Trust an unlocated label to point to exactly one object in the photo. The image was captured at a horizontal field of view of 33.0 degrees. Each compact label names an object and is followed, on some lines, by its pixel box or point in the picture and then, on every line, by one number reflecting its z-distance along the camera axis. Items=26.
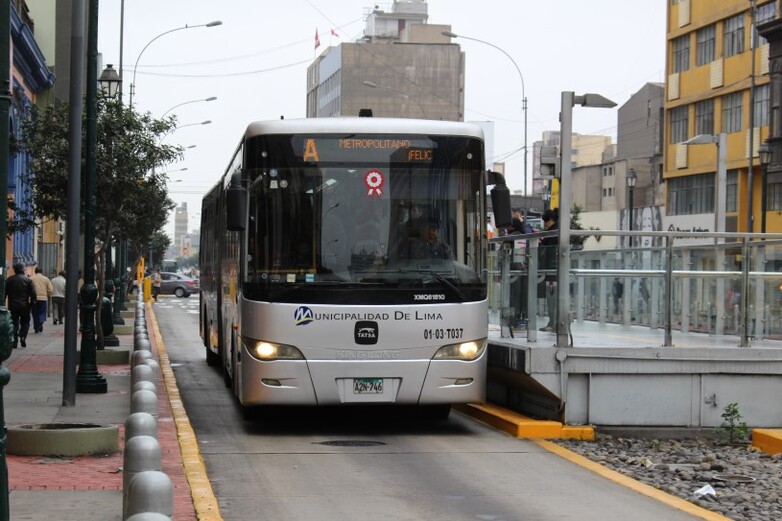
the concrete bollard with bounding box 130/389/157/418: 8.94
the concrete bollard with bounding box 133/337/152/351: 16.33
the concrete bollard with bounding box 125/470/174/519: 5.54
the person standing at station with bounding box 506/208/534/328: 15.88
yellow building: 56.31
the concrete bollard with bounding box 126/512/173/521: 4.62
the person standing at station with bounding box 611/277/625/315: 16.06
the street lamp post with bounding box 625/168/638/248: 54.78
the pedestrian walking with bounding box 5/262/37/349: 28.84
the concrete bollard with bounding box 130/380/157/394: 9.88
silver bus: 13.58
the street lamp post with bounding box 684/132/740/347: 15.43
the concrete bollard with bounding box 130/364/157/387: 10.80
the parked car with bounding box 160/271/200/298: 83.81
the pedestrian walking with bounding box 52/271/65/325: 38.50
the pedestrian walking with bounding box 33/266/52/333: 34.88
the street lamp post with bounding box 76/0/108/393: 17.84
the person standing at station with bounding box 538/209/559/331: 15.02
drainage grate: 13.41
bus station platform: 14.47
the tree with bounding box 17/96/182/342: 23.80
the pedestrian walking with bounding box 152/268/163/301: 76.25
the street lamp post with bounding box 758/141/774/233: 40.09
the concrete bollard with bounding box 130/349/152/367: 13.02
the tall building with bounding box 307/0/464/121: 139.38
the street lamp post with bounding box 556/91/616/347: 14.57
